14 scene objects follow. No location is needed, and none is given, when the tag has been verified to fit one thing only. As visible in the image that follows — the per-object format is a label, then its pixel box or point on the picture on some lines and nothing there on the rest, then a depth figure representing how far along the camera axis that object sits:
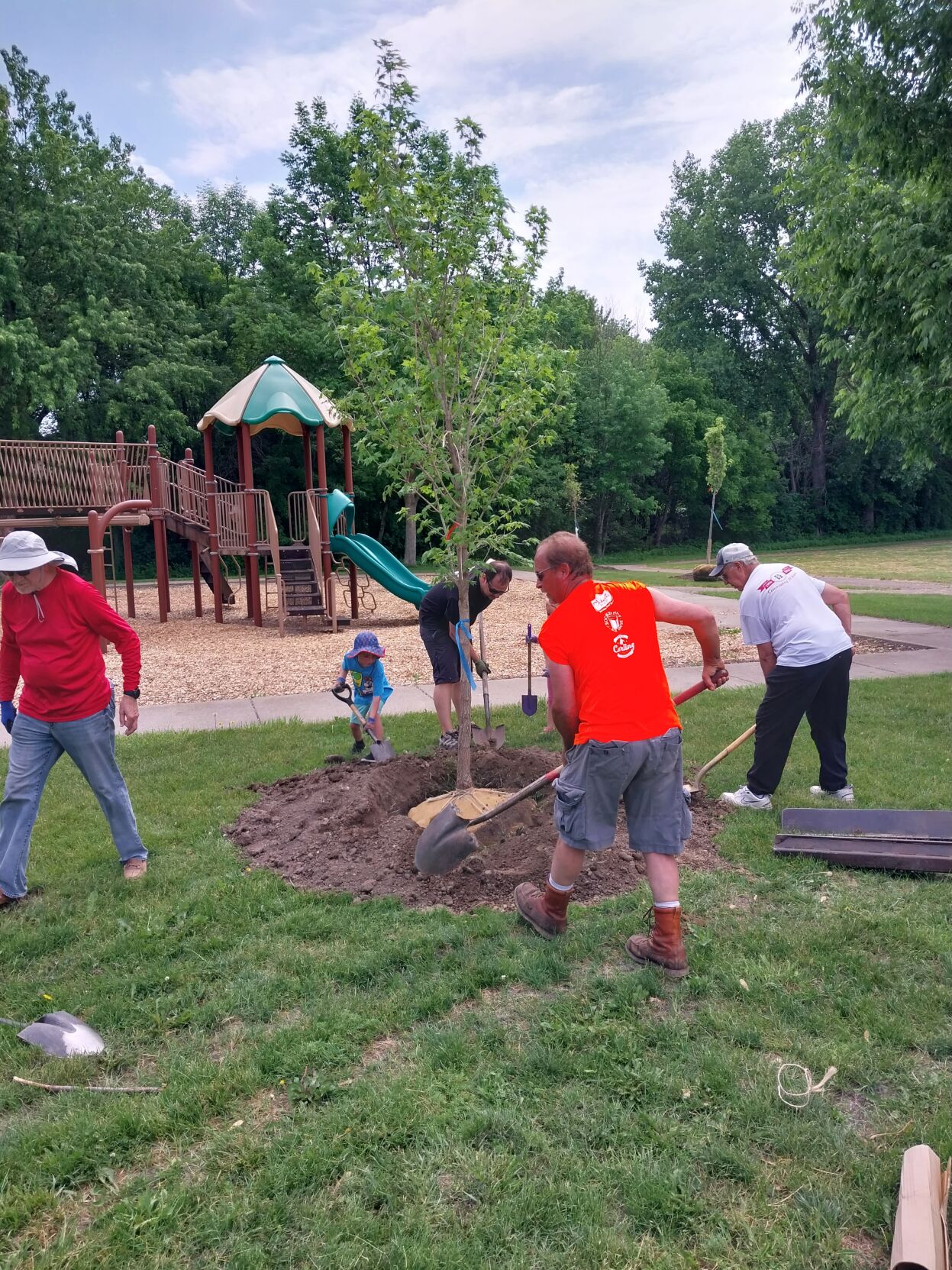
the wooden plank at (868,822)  4.54
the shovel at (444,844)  4.31
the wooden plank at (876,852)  4.25
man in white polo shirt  5.12
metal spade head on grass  2.96
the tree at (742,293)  39.06
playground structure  14.33
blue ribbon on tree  5.08
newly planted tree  4.58
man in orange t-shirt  3.33
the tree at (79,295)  23.38
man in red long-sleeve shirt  4.18
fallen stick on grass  2.76
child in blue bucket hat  5.86
